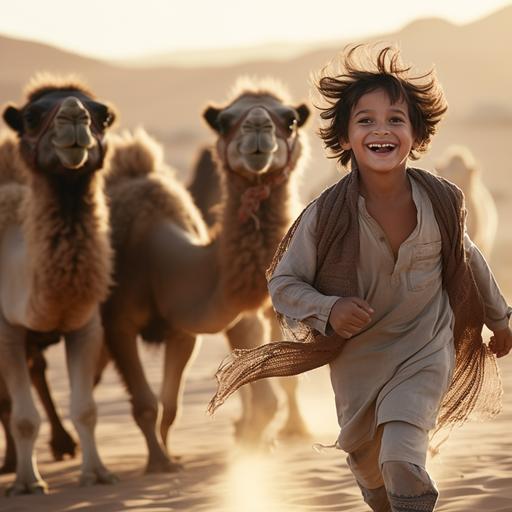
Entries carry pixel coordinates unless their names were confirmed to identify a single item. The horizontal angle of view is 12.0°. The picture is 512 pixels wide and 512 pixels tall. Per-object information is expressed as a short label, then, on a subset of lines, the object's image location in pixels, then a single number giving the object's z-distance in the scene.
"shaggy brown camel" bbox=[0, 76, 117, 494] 12.89
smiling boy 7.86
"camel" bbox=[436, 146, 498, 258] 27.05
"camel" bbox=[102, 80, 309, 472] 13.72
